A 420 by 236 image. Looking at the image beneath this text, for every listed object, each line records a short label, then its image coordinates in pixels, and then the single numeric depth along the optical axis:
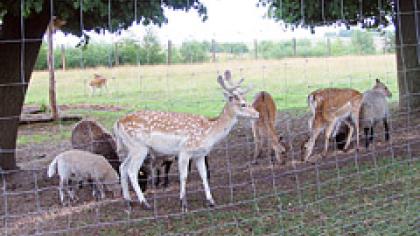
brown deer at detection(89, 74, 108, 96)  17.48
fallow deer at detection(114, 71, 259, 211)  5.58
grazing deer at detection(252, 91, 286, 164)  7.60
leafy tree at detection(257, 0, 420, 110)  9.48
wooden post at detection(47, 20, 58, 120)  13.48
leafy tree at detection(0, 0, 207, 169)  6.30
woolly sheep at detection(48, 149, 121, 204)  6.23
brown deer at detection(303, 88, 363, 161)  8.16
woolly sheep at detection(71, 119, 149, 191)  7.44
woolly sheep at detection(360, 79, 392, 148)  8.73
